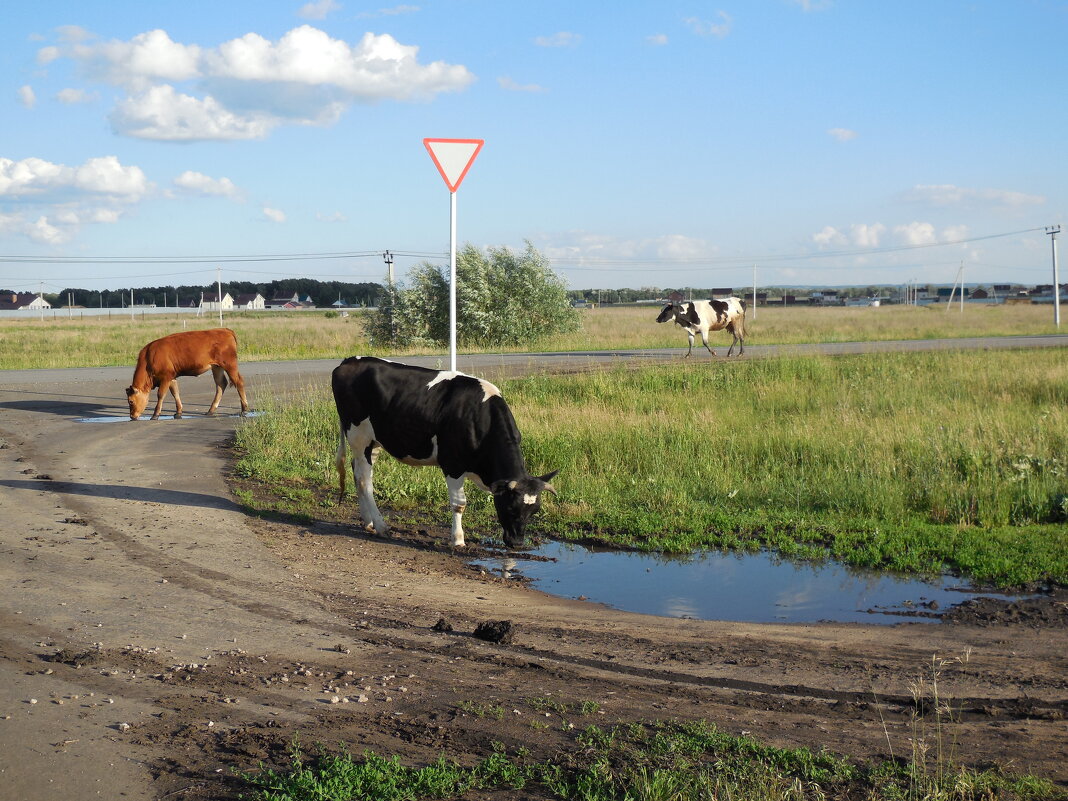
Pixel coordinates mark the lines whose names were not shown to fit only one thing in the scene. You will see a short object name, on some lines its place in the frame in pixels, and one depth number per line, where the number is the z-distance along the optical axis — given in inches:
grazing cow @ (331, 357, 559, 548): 370.6
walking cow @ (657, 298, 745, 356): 1230.3
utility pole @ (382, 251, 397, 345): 1797.5
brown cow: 729.0
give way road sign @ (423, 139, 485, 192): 436.1
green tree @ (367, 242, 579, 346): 1711.4
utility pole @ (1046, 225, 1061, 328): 1972.2
